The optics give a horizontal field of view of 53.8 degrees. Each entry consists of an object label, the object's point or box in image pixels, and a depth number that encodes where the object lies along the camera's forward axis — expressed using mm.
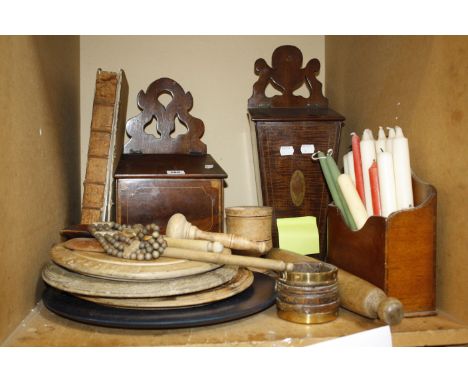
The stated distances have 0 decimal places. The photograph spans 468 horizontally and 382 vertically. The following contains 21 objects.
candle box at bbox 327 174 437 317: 805
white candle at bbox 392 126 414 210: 872
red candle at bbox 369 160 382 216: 891
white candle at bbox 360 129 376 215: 926
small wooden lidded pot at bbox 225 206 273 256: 1056
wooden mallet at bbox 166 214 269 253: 831
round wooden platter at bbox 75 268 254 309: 722
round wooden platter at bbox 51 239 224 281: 725
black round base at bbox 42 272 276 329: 686
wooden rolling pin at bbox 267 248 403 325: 706
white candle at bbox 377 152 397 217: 874
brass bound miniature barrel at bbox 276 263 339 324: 754
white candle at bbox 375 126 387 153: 926
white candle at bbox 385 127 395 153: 904
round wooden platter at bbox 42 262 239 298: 709
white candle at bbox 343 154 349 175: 1013
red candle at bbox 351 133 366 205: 945
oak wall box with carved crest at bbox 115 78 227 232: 1107
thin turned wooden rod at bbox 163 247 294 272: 773
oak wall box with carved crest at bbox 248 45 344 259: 1206
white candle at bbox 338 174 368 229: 906
